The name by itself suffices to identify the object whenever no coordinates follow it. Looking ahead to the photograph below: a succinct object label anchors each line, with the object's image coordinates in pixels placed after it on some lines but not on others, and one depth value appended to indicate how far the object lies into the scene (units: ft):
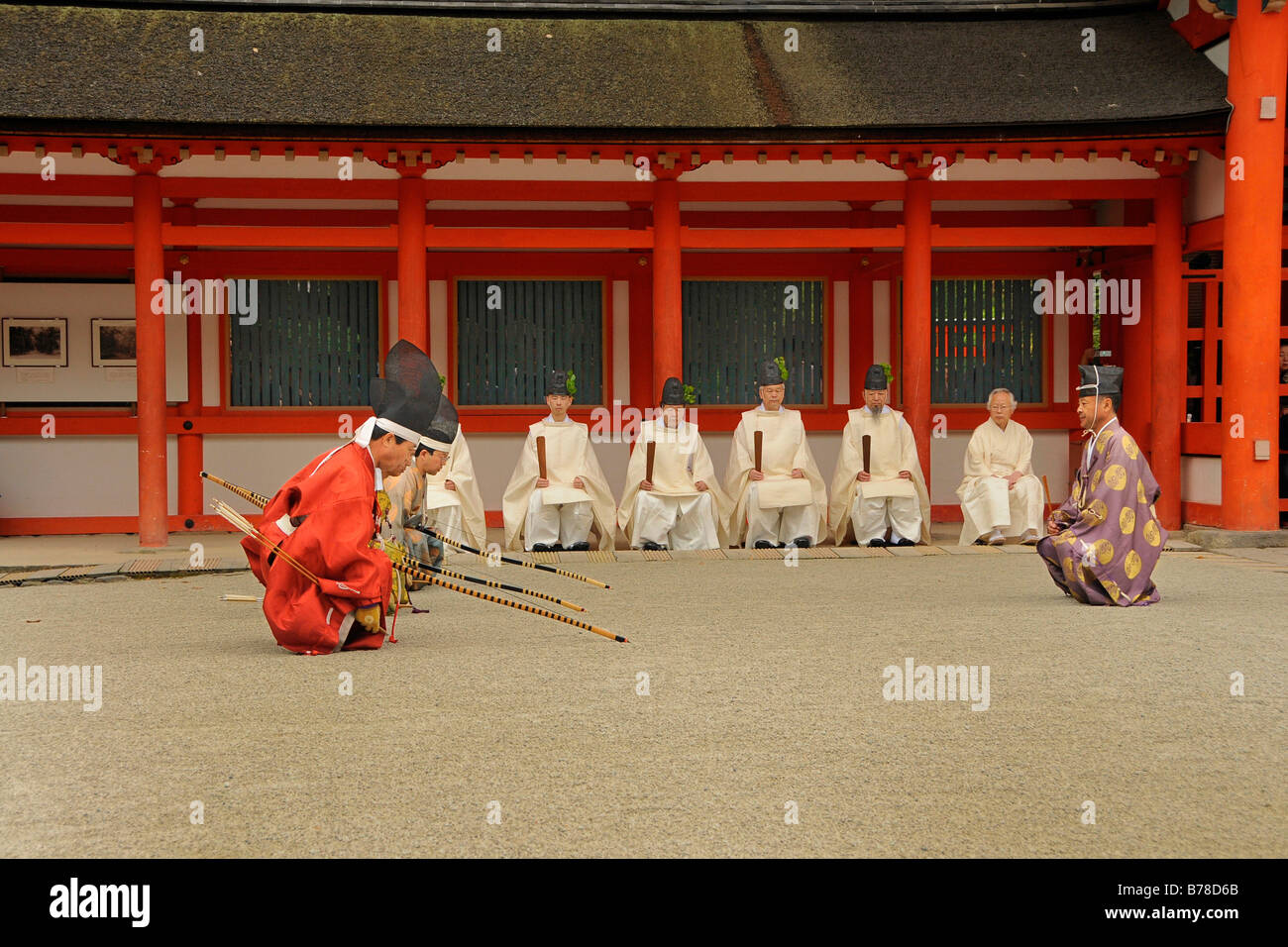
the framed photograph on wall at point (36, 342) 41.01
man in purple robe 26.43
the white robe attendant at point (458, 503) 36.04
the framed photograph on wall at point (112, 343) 41.37
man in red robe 20.83
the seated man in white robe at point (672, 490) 37.32
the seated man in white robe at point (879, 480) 38.06
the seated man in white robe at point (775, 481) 37.68
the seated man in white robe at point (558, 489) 37.17
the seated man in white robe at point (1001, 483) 37.55
